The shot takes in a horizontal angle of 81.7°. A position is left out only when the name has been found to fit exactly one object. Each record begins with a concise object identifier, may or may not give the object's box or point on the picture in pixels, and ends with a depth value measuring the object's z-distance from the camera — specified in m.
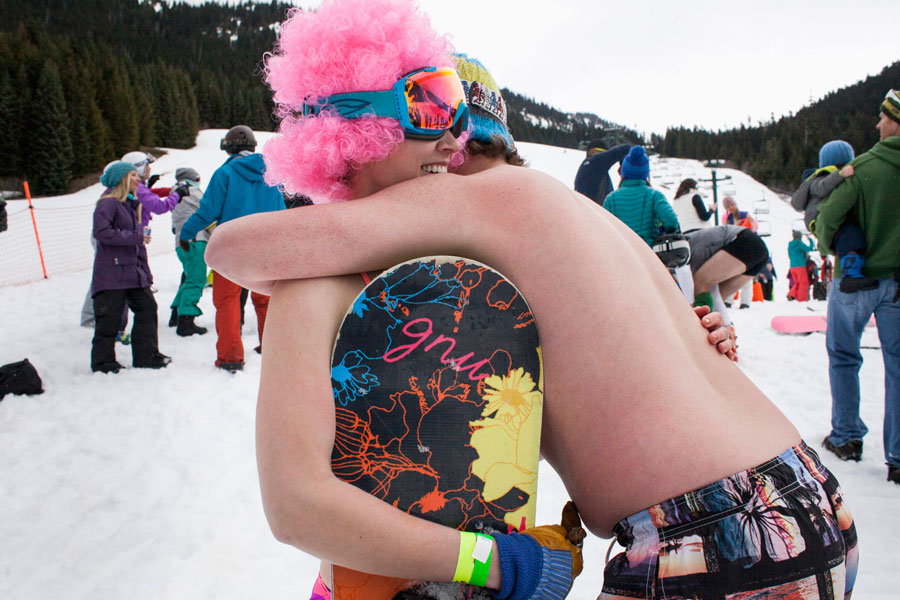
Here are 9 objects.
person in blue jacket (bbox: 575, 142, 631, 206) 4.87
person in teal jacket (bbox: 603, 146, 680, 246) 4.18
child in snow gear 3.10
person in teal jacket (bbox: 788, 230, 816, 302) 10.65
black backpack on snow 4.16
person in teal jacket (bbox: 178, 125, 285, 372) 4.44
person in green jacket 2.97
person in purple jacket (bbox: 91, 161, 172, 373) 4.62
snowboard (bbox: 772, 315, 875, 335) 6.38
